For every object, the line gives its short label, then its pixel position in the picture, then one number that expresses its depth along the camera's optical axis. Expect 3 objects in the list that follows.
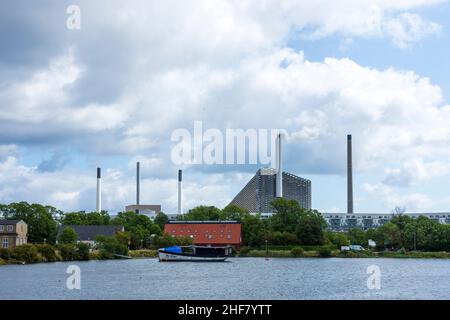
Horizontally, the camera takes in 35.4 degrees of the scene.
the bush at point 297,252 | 124.19
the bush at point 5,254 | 86.62
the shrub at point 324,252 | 124.56
